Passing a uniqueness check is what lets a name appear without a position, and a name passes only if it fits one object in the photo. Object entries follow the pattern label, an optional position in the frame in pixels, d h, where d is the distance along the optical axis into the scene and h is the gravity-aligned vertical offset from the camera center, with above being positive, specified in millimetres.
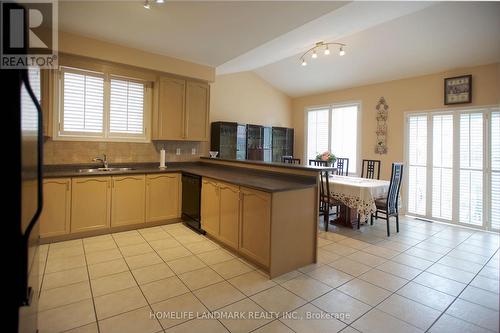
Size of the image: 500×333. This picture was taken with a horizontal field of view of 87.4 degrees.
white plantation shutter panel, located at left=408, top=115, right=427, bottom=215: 4977 +99
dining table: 3801 -417
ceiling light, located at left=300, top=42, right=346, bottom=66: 4385 +2217
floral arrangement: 4571 +175
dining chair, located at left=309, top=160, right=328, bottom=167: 4841 +81
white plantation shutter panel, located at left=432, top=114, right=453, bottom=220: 4648 +44
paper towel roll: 4535 +113
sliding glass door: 4184 +43
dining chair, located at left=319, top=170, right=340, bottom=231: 4191 -502
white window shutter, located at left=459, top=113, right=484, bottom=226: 4305 -4
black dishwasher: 3891 -546
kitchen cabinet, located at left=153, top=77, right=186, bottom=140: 4410 +958
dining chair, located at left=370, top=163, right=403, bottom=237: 3998 -488
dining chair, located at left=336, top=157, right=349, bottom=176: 5582 +37
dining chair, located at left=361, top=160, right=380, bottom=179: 5160 -30
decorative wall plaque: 5473 +885
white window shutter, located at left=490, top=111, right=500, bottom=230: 4094 -15
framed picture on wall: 4367 +1356
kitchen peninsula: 2705 -500
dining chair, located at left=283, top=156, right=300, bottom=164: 5532 +120
